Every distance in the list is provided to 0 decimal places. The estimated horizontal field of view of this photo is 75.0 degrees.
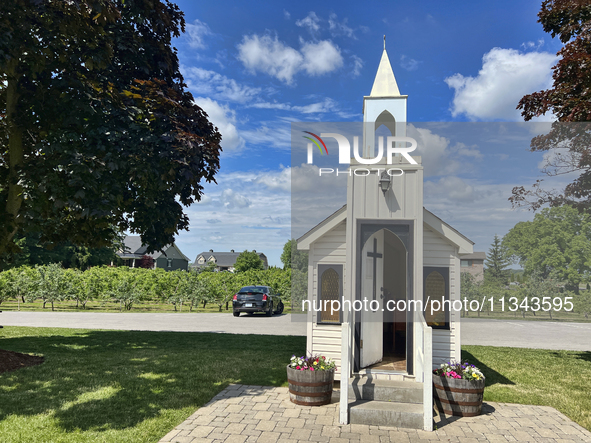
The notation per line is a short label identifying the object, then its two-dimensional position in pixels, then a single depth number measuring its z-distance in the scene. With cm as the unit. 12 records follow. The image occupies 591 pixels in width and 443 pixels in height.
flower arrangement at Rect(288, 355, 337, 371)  651
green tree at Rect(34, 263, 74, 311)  2138
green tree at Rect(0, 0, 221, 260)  716
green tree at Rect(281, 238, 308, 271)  6719
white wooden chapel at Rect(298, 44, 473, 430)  645
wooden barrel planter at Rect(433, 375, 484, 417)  614
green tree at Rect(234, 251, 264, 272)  5325
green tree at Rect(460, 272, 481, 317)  2558
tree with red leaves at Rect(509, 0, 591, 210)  959
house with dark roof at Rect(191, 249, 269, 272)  8894
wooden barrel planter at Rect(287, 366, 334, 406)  635
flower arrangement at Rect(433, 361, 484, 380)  628
